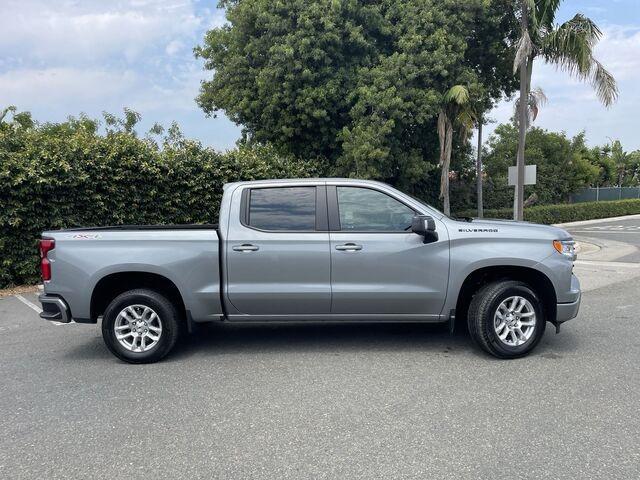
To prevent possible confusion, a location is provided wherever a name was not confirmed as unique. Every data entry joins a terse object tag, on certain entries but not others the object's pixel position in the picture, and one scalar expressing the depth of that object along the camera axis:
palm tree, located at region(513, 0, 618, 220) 13.80
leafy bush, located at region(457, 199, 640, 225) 24.44
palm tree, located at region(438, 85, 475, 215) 15.12
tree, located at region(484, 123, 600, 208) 26.03
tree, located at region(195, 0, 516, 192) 14.41
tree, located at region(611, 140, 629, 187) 47.94
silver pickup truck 5.25
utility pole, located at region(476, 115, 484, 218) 21.14
